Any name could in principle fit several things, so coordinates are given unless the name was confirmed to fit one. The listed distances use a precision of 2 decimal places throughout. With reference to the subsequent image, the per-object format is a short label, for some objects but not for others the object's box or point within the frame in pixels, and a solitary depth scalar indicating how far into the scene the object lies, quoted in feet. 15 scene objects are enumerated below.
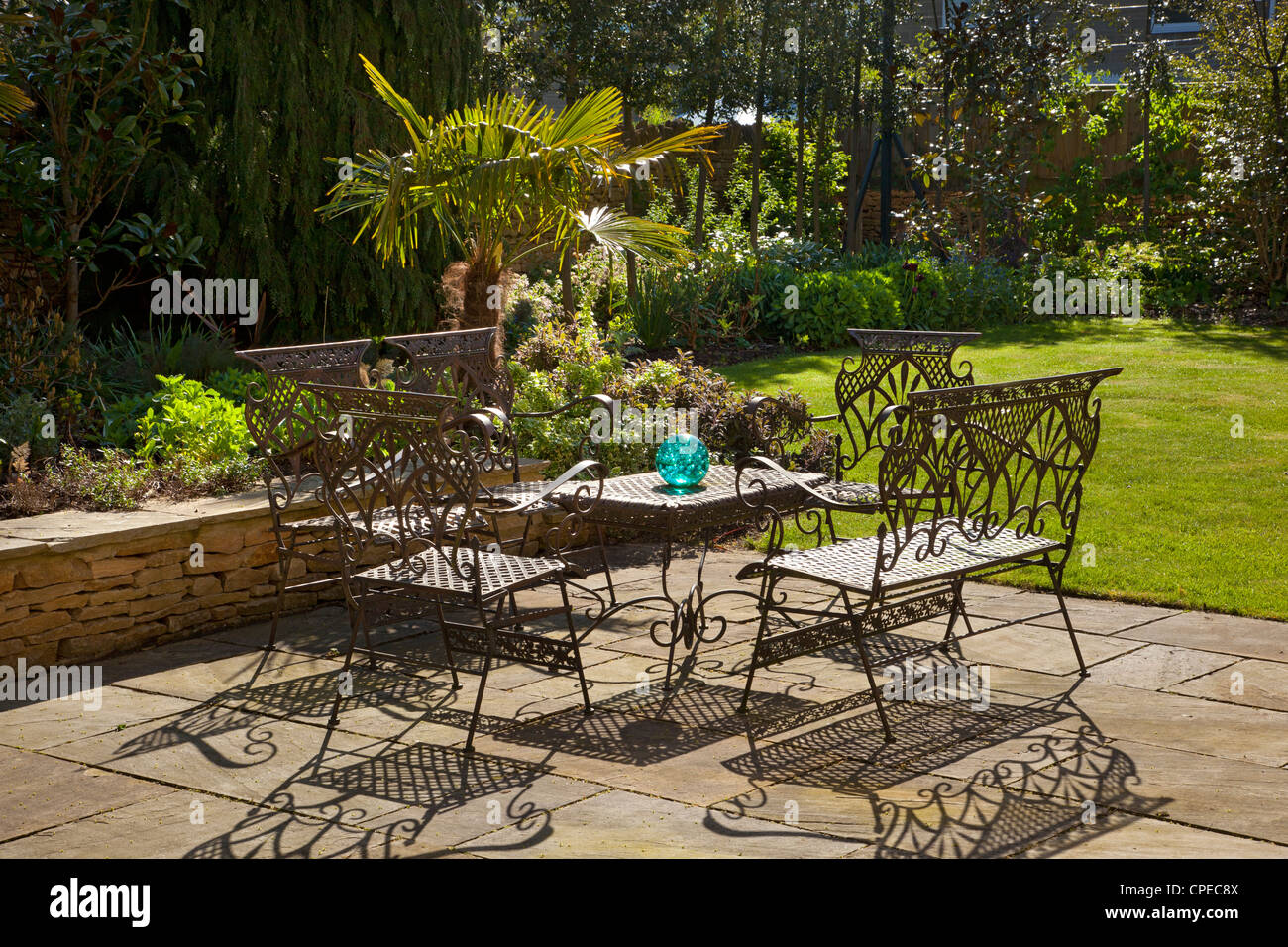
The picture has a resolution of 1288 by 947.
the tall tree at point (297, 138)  27.35
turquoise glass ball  16.47
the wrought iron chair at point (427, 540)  13.35
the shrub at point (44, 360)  21.20
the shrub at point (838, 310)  41.22
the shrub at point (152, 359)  23.84
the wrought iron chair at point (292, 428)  16.84
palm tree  23.03
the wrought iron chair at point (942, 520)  13.26
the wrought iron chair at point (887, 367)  19.33
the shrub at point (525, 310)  32.01
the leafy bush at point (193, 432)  19.43
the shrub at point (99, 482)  17.56
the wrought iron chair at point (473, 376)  19.52
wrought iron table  15.46
